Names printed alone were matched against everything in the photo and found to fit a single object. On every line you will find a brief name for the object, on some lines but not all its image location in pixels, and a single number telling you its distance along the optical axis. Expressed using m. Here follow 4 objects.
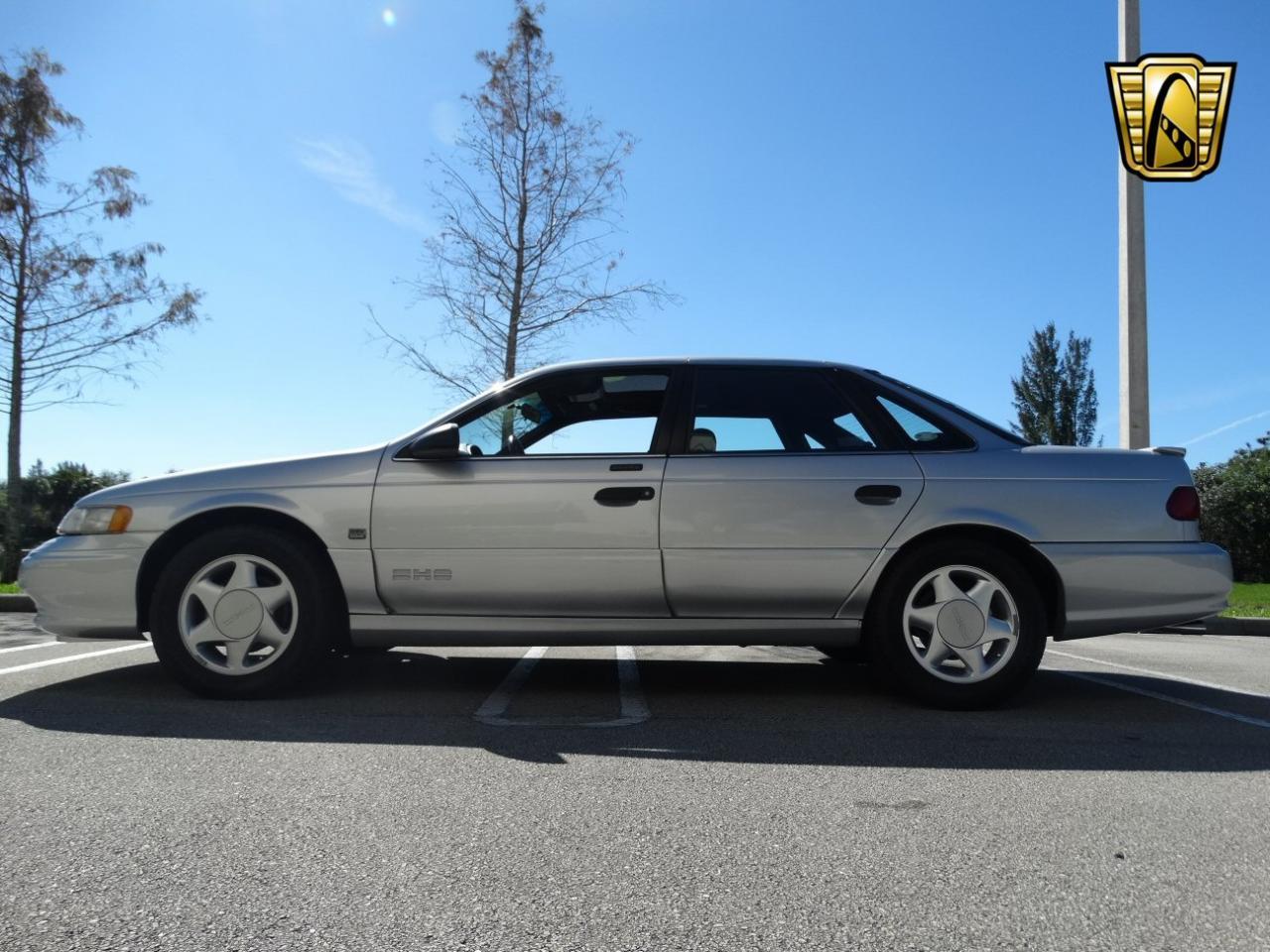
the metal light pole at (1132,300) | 11.98
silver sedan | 4.38
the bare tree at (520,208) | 15.39
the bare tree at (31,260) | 16.02
